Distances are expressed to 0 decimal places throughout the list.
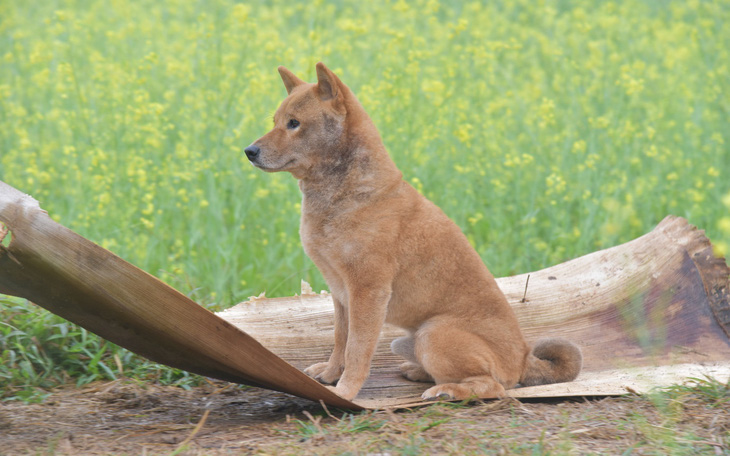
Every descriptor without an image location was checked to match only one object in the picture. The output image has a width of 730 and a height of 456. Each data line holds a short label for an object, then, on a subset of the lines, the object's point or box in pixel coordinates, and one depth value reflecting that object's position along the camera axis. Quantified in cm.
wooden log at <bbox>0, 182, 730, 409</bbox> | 543
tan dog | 674
